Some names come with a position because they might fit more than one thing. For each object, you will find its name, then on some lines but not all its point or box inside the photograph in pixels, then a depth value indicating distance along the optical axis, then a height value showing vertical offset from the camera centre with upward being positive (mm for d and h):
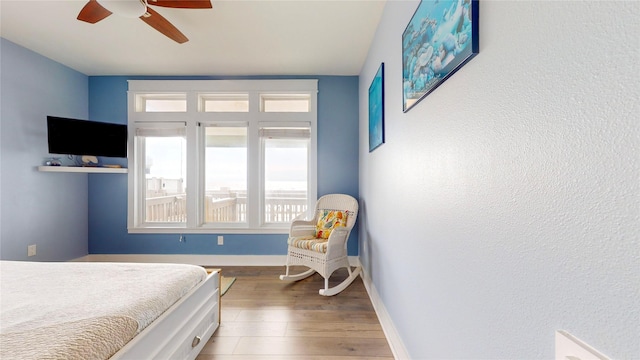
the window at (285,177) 3568 +65
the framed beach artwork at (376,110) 2049 +613
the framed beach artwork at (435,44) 817 +529
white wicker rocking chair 2592 -627
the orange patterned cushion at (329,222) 2988 -468
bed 950 -563
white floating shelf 2891 +152
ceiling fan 1708 +1231
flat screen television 2887 +532
